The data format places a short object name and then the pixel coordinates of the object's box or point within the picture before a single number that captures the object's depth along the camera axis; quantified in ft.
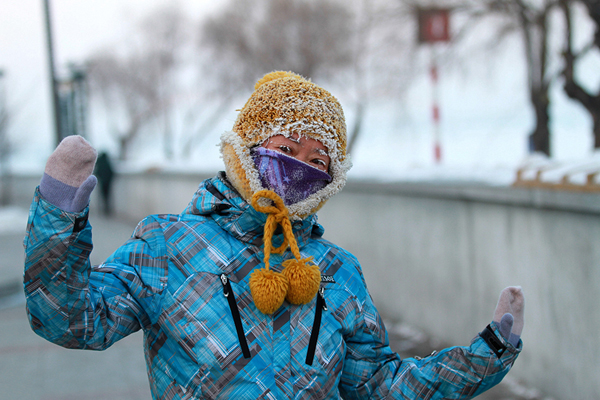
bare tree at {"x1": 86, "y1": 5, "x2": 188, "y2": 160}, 106.63
